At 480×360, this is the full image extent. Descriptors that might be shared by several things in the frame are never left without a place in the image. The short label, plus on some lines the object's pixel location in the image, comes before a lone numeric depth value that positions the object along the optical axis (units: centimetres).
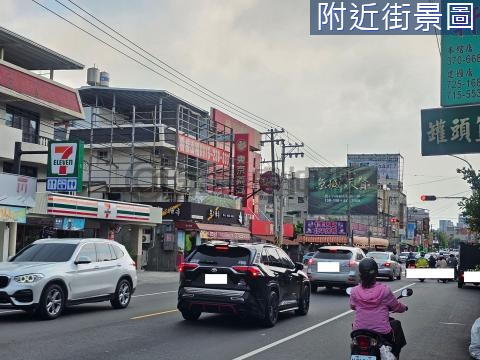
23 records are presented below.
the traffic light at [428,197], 3981
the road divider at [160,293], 1942
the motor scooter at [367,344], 591
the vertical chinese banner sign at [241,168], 5194
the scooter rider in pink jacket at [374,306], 612
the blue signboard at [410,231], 12410
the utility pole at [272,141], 4641
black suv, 1146
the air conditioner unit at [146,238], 4034
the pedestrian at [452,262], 3390
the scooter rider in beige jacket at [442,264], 3104
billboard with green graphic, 6638
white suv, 1178
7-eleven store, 2614
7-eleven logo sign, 2489
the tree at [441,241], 18888
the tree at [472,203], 1734
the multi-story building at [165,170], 3844
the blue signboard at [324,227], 6694
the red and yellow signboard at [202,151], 4139
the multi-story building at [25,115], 2405
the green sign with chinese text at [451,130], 1015
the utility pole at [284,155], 4544
